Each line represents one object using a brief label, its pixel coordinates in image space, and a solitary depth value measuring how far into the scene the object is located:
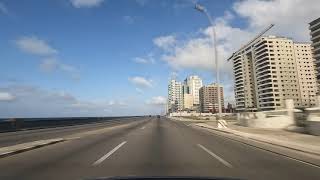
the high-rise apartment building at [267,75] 64.03
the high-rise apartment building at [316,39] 71.05
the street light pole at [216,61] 18.43
